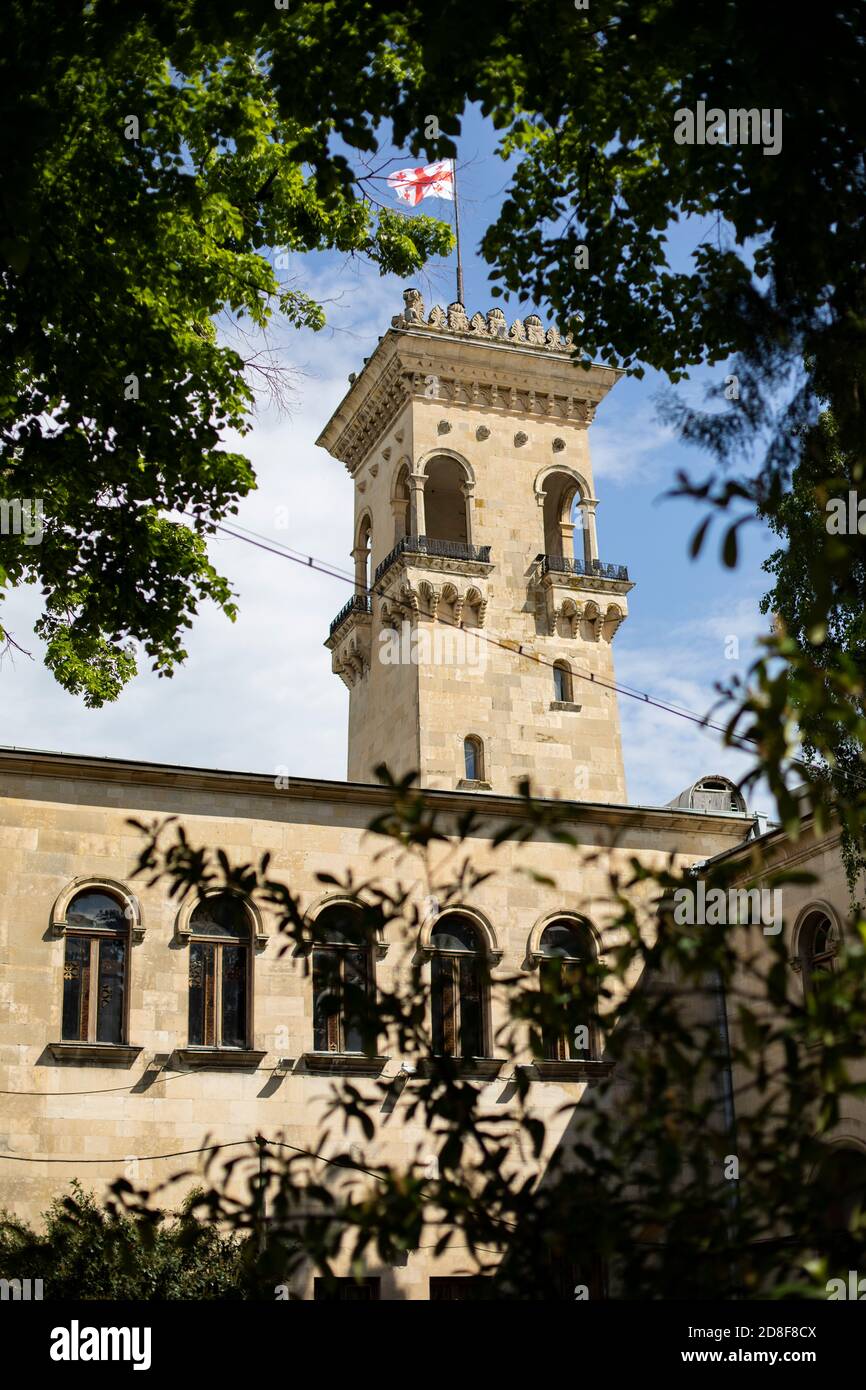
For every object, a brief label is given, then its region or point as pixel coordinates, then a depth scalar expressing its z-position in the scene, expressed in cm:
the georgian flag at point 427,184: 3654
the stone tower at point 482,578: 3953
